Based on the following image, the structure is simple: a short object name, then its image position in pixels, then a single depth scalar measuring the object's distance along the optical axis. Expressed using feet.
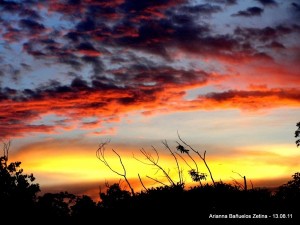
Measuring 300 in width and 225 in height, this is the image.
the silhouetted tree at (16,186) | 122.11
